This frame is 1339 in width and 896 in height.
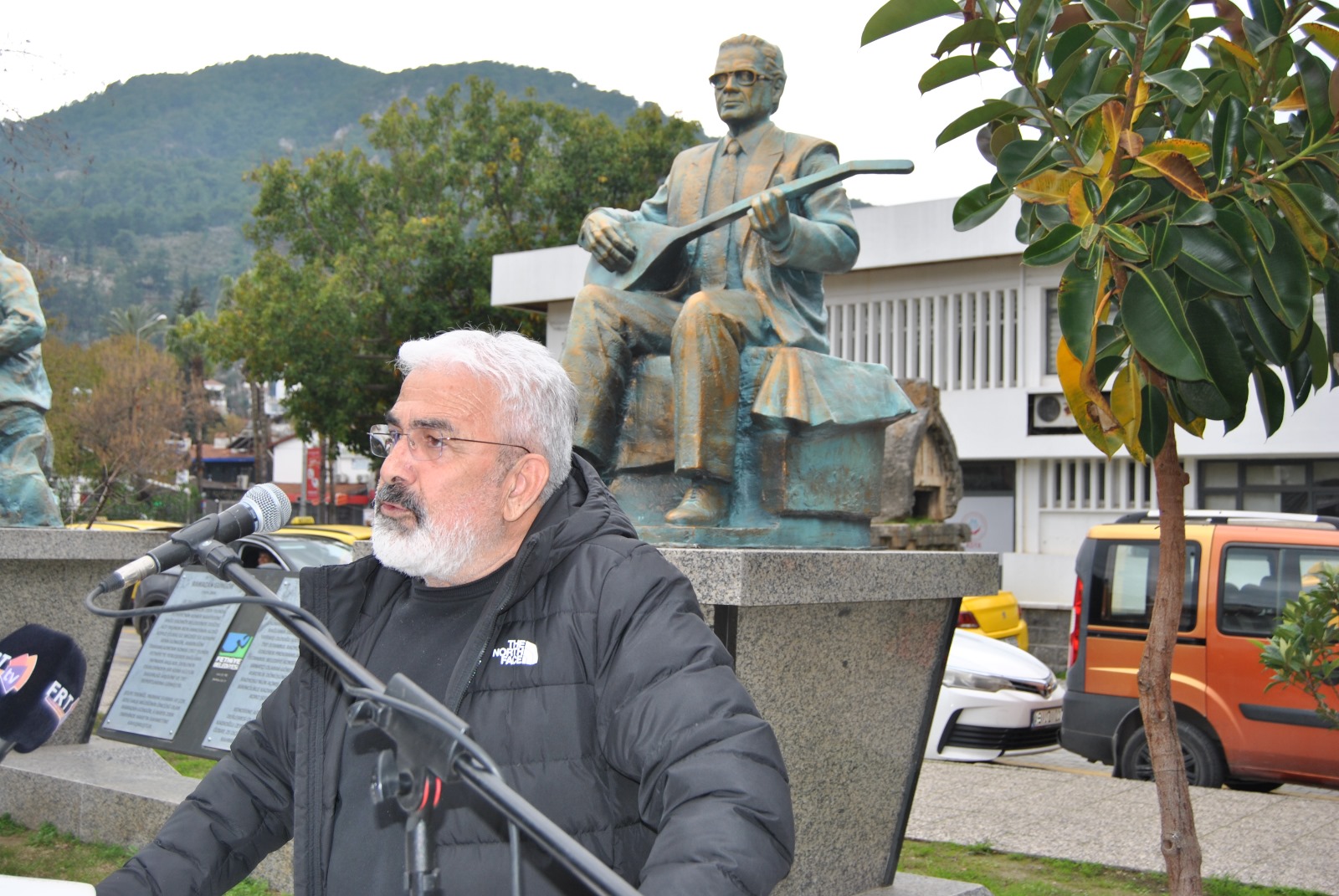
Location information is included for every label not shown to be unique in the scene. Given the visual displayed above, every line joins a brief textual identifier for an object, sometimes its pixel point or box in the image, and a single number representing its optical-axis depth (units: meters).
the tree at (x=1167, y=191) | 3.32
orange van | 8.38
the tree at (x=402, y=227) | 26.36
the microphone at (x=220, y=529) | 2.02
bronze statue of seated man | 4.41
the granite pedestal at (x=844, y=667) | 3.94
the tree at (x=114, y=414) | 36.62
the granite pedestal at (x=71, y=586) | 6.89
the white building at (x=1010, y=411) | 18.02
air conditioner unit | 18.48
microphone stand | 1.37
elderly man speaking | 1.94
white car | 9.31
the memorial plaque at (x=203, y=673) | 5.75
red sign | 47.14
